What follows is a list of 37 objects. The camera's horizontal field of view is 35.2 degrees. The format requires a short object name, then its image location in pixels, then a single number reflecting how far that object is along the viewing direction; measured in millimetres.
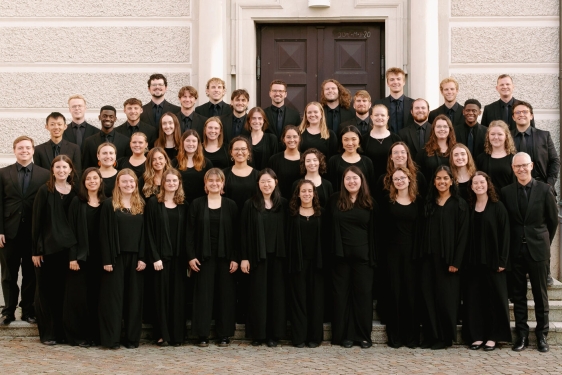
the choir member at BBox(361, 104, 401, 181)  9531
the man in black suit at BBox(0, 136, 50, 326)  9258
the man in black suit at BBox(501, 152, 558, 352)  8711
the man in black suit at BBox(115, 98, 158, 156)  9953
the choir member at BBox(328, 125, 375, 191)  9305
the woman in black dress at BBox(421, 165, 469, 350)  8844
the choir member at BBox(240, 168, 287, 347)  9008
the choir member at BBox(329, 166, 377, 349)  8961
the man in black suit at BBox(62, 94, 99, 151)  10016
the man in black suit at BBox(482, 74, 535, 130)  9875
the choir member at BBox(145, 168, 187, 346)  8992
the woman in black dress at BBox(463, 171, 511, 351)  8727
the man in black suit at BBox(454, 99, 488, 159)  9633
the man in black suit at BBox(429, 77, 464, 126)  10000
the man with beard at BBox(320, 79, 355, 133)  10141
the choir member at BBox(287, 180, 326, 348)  8992
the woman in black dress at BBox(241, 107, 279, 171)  9742
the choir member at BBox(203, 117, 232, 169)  9555
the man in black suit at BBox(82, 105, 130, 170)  9859
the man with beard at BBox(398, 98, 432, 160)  9664
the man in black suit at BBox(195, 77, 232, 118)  10211
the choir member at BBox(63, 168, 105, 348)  8914
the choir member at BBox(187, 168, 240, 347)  9008
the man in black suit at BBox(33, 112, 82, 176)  9617
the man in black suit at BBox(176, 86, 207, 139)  10062
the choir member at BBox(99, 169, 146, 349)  8859
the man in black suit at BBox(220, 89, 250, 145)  10023
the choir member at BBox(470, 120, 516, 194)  9070
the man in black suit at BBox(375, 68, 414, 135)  10117
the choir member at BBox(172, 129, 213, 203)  9344
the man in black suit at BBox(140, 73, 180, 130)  10281
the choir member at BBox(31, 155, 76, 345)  8898
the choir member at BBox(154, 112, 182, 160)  9609
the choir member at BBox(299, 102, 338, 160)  9656
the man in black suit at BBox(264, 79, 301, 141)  10180
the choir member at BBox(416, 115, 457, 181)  9250
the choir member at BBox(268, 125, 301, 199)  9414
